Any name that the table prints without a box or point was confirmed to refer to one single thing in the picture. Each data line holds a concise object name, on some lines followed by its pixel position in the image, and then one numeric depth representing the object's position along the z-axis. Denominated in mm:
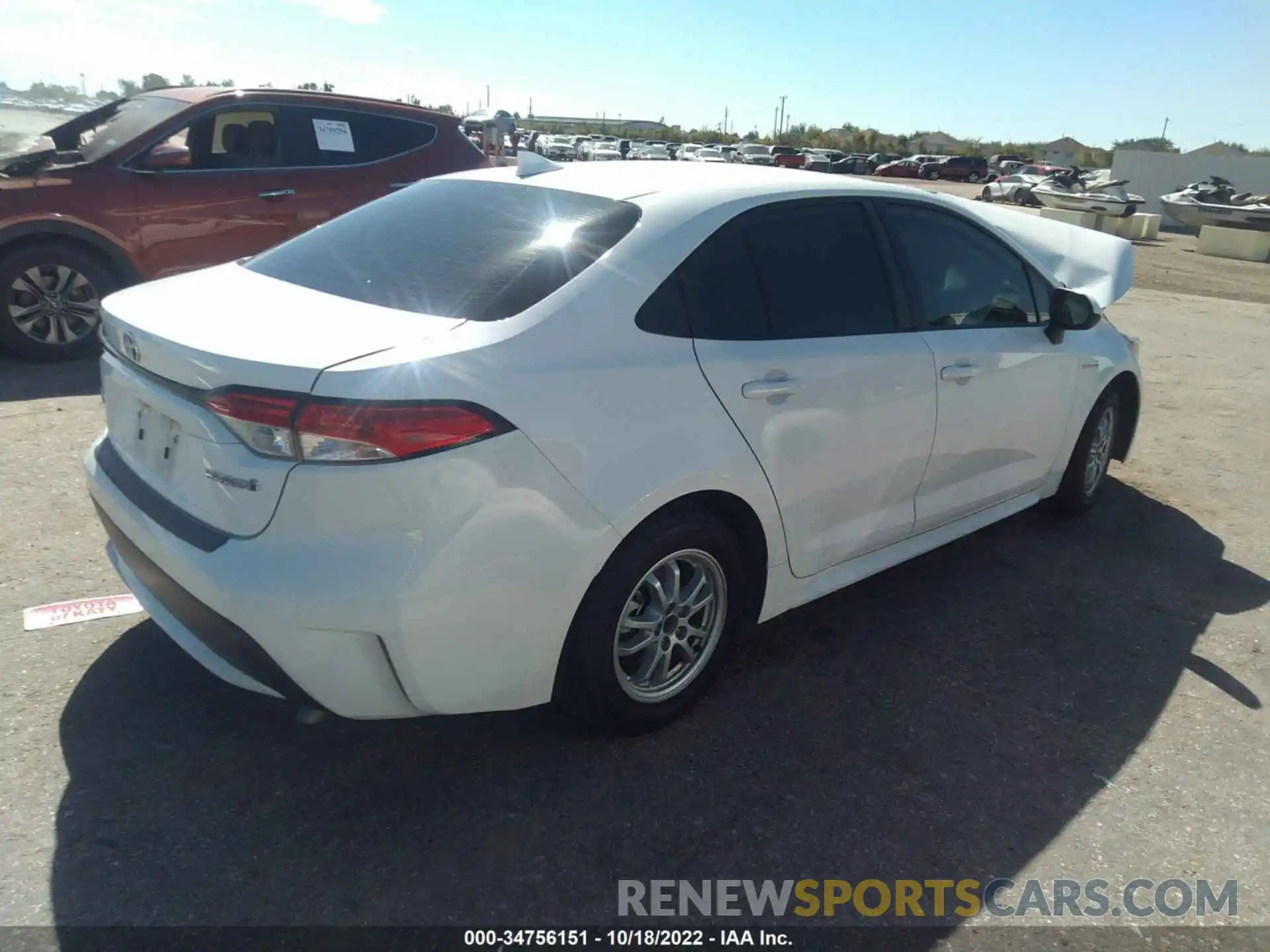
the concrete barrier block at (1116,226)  23689
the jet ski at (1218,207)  27250
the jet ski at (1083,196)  26781
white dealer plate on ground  3373
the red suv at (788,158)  52438
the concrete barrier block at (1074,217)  22538
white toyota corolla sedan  2230
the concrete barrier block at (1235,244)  21406
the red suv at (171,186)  6465
